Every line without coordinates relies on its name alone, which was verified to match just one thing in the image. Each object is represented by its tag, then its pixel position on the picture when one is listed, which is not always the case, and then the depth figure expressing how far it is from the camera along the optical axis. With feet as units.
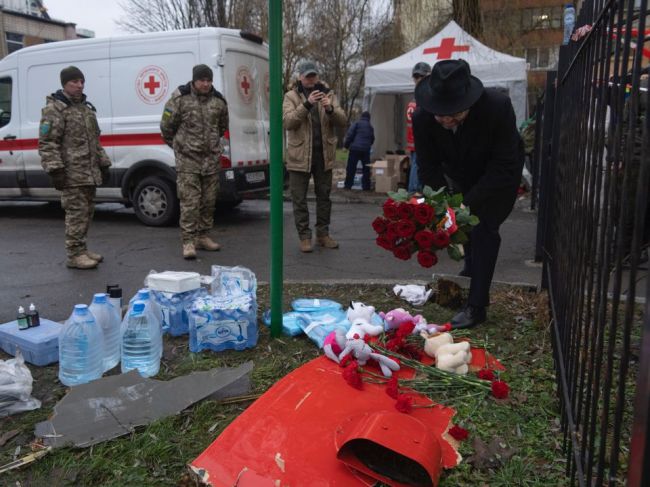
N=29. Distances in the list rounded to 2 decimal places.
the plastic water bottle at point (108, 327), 10.77
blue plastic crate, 10.55
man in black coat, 10.80
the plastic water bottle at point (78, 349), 9.88
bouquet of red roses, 10.05
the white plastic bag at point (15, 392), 8.82
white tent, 35.81
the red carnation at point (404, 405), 8.63
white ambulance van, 25.04
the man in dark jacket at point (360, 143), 40.16
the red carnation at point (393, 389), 9.06
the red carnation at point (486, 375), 9.71
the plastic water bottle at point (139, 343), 10.34
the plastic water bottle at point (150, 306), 10.54
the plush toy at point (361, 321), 11.13
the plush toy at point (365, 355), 10.03
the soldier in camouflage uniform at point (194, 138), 19.58
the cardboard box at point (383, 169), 39.68
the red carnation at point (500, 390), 9.05
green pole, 10.84
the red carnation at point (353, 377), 9.48
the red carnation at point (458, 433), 7.96
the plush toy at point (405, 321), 11.75
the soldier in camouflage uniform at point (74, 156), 17.66
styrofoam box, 12.17
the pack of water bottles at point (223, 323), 11.07
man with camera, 19.62
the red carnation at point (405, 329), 11.28
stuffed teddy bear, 9.89
